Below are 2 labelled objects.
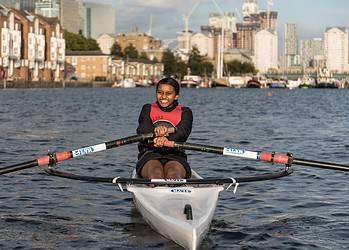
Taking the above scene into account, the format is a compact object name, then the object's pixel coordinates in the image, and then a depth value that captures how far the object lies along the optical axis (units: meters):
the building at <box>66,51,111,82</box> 189.88
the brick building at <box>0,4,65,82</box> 141.00
